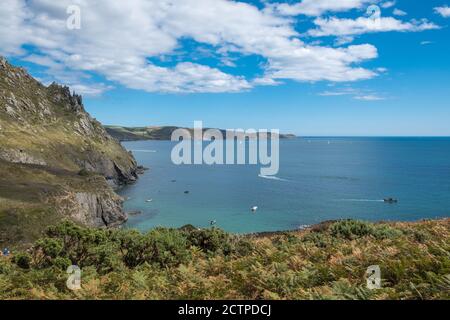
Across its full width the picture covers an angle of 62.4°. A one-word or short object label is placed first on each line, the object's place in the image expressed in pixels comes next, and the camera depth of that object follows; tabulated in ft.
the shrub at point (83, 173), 364.46
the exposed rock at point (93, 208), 250.37
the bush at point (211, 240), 76.32
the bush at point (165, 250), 64.69
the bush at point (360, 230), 78.68
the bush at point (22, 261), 63.05
